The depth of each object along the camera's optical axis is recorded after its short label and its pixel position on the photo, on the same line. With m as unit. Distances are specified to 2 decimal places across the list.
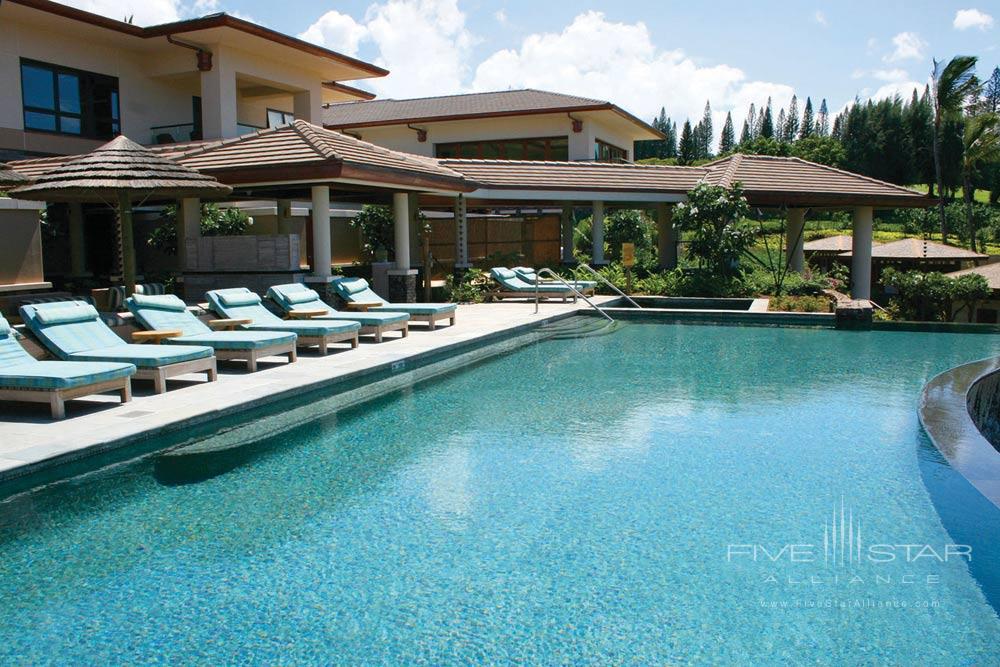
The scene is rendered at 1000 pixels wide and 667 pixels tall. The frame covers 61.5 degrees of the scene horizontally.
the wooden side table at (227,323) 11.62
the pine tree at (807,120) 112.61
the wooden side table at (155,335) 10.27
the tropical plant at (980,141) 46.81
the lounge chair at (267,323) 11.81
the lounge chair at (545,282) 21.38
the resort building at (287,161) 16.34
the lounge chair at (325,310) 13.39
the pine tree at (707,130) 130.50
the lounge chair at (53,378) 7.62
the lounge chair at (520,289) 20.39
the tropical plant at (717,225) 21.55
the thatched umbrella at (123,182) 11.41
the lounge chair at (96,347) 9.02
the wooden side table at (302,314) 13.32
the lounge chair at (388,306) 15.10
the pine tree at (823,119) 128.79
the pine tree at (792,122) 114.42
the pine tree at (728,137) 115.38
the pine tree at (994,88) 87.52
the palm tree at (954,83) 44.72
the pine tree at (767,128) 86.41
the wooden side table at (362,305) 15.02
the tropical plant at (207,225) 21.67
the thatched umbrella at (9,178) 9.55
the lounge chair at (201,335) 10.44
